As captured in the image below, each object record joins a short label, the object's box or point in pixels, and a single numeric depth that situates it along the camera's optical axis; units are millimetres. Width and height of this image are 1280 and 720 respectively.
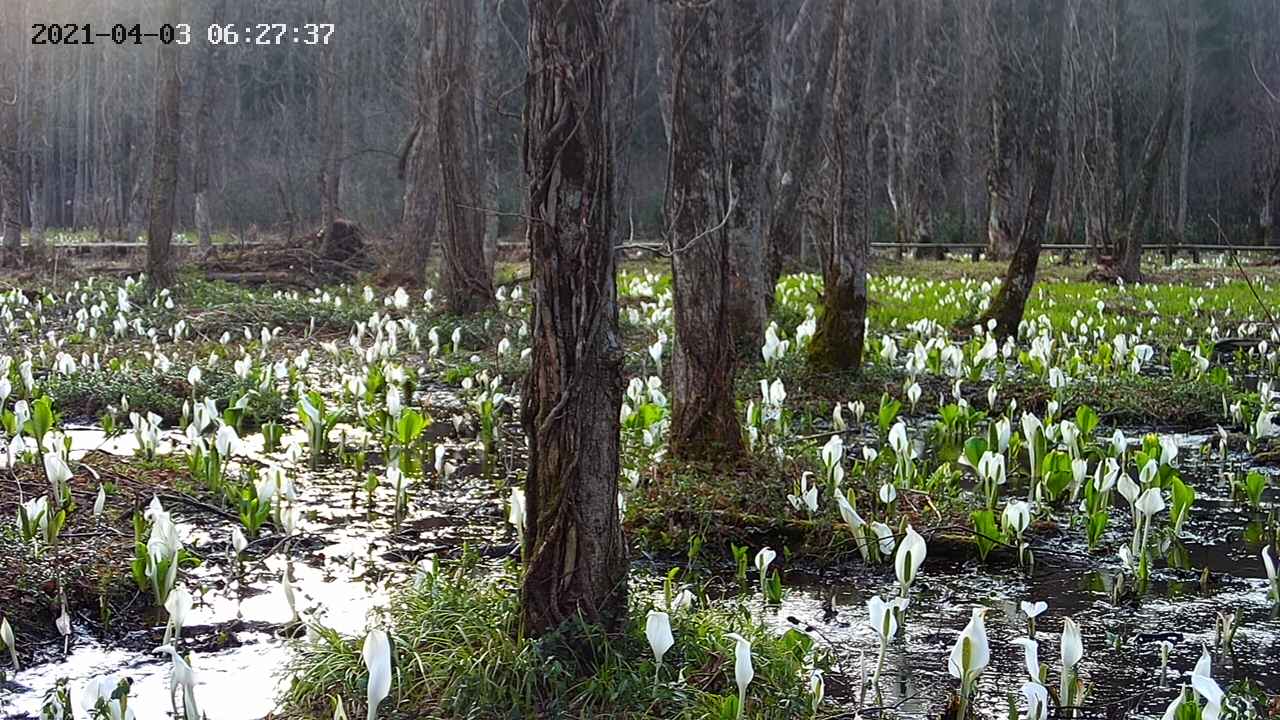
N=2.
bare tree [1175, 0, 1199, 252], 29800
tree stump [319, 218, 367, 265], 19594
